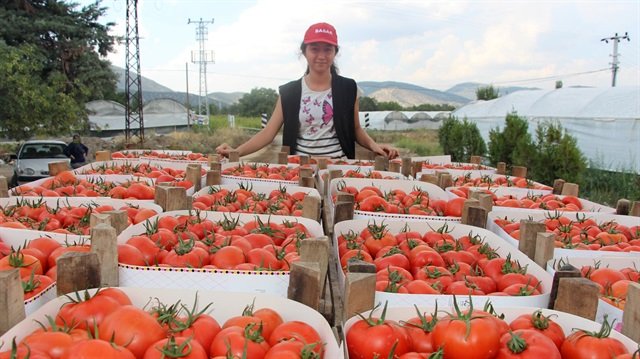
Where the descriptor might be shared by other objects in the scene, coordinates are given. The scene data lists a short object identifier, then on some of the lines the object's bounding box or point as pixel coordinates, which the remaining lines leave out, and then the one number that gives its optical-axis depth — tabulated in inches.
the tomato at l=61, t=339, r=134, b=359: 46.6
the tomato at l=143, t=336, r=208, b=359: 48.7
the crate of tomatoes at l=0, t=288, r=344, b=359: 49.5
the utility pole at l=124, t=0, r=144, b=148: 861.2
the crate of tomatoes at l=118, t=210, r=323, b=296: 69.8
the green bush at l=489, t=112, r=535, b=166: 422.0
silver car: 456.1
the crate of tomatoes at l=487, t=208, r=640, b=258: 96.5
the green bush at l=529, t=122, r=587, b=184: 358.9
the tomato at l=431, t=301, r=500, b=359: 52.9
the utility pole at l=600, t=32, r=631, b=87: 1686.8
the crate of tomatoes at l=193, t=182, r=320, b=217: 114.2
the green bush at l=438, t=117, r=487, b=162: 599.2
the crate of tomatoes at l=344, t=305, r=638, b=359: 53.3
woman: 177.8
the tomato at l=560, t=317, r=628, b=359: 54.7
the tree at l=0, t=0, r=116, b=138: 576.1
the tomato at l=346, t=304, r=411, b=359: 53.9
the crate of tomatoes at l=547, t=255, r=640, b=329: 70.0
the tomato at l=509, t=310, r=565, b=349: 58.7
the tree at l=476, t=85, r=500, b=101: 1453.0
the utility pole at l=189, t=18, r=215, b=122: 2190.2
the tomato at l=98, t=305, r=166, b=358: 51.6
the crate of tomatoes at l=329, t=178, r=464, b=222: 113.3
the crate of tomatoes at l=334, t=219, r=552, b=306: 71.4
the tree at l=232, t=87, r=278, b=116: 2551.7
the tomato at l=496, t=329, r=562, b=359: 53.2
